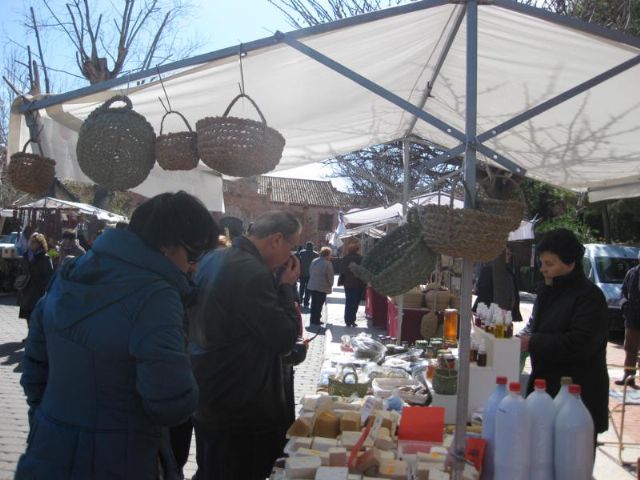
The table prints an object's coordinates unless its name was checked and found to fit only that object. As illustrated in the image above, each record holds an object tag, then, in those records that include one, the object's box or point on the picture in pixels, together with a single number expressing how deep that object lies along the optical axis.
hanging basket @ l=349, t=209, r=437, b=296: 2.20
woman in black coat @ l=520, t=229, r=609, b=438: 2.86
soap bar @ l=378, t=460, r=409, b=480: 2.32
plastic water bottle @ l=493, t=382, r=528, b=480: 1.98
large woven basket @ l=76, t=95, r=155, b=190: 2.86
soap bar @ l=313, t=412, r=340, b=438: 2.79
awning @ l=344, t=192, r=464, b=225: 12.32
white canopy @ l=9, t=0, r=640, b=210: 3.11
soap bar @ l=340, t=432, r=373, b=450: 2.54
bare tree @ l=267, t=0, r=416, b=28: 12.09
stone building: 46.25
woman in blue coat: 1.73
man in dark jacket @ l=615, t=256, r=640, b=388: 7.53
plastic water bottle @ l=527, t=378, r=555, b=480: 2.00
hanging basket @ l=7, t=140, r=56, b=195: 3.21
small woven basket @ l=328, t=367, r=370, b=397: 3.58
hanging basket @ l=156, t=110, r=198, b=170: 3.01
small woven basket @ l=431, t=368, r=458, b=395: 3.32
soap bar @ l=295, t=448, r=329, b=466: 2.39
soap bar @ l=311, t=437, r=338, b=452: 2.58
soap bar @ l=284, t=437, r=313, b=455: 2.53
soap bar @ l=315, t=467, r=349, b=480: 2.23
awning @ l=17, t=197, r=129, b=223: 15.37
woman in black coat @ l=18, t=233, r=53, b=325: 8.12
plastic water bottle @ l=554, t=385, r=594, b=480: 1.96
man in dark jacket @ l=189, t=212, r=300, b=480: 2.49
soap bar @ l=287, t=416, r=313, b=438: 2.69
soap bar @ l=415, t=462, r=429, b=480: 2.27
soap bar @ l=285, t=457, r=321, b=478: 2.28
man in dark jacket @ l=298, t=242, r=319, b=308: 15.11
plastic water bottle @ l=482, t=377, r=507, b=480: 2.11
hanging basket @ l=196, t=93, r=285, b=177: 2.76
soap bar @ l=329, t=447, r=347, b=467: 2.38
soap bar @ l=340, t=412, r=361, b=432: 2.80
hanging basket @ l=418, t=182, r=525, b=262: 2.02
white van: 12.45
